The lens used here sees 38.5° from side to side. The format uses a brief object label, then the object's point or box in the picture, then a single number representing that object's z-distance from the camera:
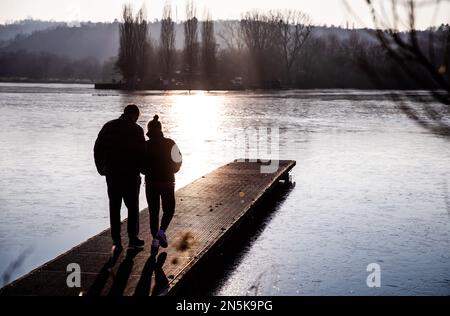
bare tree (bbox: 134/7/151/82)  80.88
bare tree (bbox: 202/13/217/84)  85.81
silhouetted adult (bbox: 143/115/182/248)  7.49
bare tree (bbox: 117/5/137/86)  79.81
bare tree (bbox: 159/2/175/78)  87.50
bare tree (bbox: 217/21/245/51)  133.25
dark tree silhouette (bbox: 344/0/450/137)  2.79
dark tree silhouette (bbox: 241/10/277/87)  109.33
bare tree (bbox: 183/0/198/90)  87.00
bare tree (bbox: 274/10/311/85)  117.19
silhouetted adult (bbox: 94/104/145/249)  7.32
